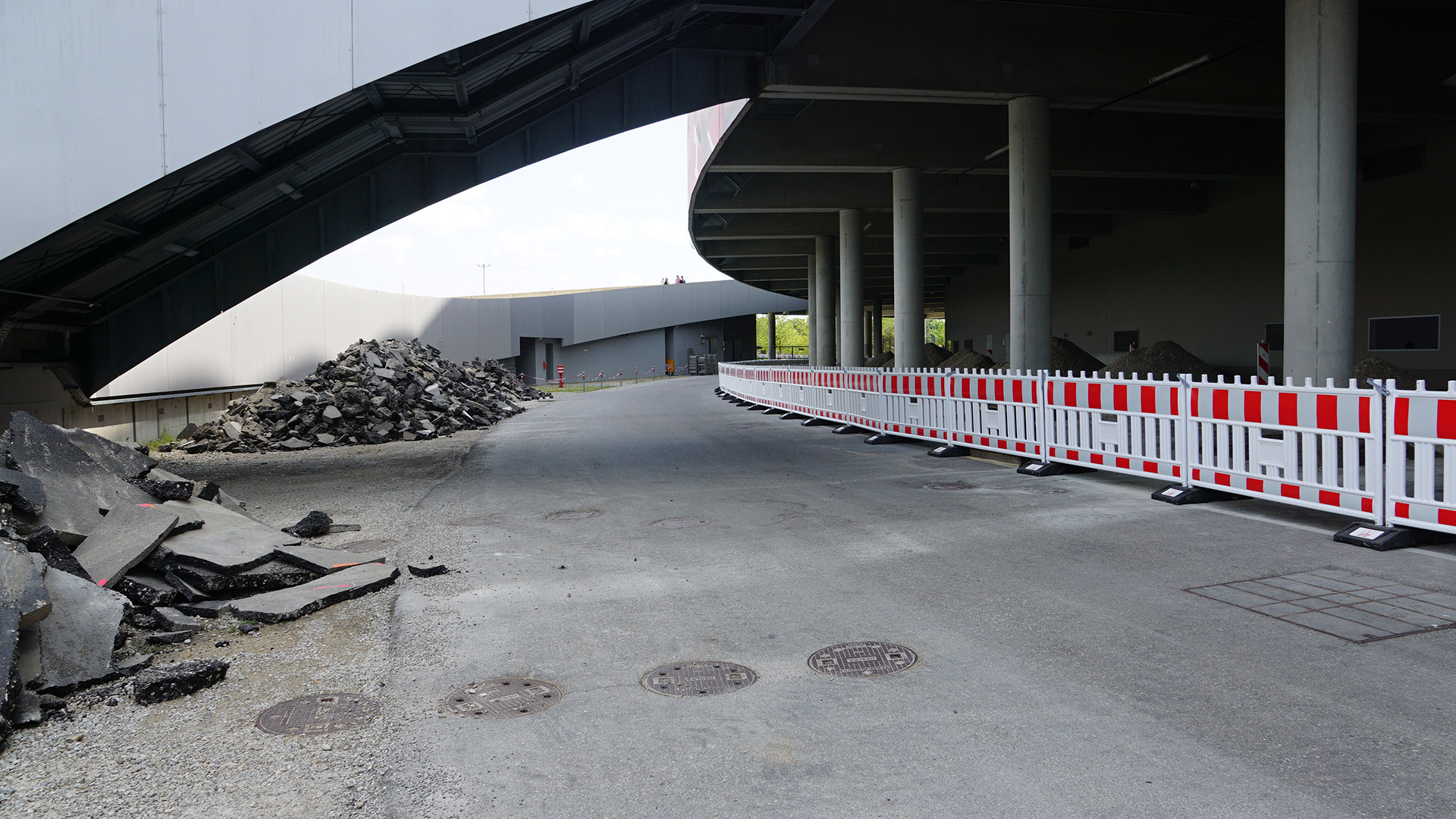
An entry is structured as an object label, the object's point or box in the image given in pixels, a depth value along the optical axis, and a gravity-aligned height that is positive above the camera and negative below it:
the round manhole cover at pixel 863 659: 4.79 -1.61
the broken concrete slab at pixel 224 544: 6.65 -1.28
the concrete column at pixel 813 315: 46.03 +2.93
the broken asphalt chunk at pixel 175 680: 4.63 -1.59
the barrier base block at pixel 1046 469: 11.83 -1.40
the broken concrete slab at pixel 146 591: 6.10 -1.44
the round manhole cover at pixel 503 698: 4.38 -1.64
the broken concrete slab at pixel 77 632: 4.75 -1.40
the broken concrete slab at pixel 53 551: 5.93 -1.12
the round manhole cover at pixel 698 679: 4.57 -1.62
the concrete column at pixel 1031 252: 19.38 +2.52
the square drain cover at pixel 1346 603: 5.25 -1.57
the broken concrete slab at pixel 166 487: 8.07 -0.95
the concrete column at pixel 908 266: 26.44 +3.07
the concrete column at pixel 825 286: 42.22 +4.01
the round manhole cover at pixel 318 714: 4.24 -1.65
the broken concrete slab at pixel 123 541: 6.15 -1.15
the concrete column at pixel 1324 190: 12.50 +2.40
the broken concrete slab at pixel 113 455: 8.60 -0.69
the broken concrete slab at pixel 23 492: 6.64 -0.80
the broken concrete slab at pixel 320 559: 7.12 -1.48
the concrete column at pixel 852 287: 34.09 +3.27
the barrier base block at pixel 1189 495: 9.43 -1.42
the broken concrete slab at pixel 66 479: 7.03 -0.81
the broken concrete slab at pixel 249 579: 6.53 -1.49
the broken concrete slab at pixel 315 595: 6.16 -1.57
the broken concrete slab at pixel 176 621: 5.86 -1.58
